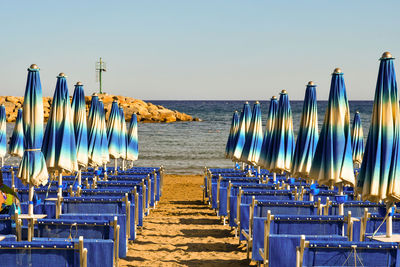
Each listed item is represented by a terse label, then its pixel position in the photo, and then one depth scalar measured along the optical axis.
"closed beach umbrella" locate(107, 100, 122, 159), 16.12
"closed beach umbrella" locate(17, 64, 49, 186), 8.62
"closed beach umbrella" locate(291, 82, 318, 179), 9.93
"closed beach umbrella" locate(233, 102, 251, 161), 17.31
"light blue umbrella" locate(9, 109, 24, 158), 17.84
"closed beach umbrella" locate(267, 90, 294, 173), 12.04
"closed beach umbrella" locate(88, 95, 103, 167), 13.30
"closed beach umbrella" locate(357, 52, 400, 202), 6.82
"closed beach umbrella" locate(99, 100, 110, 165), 13.68
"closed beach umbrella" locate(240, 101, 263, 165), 15.23
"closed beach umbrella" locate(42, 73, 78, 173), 9.70
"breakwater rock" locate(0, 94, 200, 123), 81.78
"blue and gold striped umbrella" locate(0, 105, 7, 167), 18.73
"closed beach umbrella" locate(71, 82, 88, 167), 11.29
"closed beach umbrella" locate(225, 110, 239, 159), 18.60
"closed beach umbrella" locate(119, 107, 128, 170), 16.72
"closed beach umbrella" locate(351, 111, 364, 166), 17.92
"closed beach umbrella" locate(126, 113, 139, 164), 18.11
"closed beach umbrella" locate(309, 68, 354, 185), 8.50
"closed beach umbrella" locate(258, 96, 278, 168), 12.52
